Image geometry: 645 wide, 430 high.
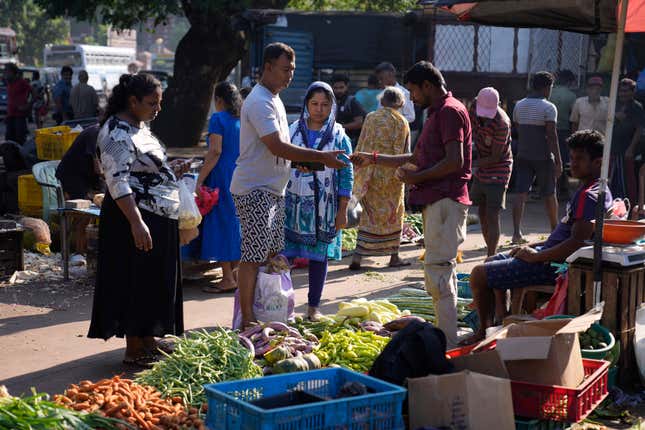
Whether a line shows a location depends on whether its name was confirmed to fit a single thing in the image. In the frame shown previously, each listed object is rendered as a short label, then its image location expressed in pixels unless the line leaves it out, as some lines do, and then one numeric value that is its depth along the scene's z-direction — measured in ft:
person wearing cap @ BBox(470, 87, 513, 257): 29.86
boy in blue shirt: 19.69
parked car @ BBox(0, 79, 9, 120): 113.70
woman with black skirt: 18.70
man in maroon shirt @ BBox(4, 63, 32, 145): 66.85
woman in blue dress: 27.02
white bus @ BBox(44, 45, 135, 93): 143.74
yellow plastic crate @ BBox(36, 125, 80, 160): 38.96
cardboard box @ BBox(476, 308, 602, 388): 15.69
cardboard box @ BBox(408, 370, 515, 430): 14.44
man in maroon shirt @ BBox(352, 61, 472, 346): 19.34
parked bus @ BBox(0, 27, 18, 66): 141.59
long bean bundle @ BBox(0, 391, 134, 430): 13.20
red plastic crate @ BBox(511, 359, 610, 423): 15.28
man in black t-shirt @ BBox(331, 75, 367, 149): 40.32
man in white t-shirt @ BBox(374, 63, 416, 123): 38.32
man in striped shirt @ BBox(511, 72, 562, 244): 34.91
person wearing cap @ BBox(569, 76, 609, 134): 43.09
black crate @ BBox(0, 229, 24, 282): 28.96
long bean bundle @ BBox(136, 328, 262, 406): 16.66
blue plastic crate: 12.94
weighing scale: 18.66
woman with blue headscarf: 23.02
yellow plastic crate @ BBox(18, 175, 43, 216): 37.58
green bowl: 17.72
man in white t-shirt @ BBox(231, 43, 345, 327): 20.18
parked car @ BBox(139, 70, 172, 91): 112.12
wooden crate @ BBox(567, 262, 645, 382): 18.79
